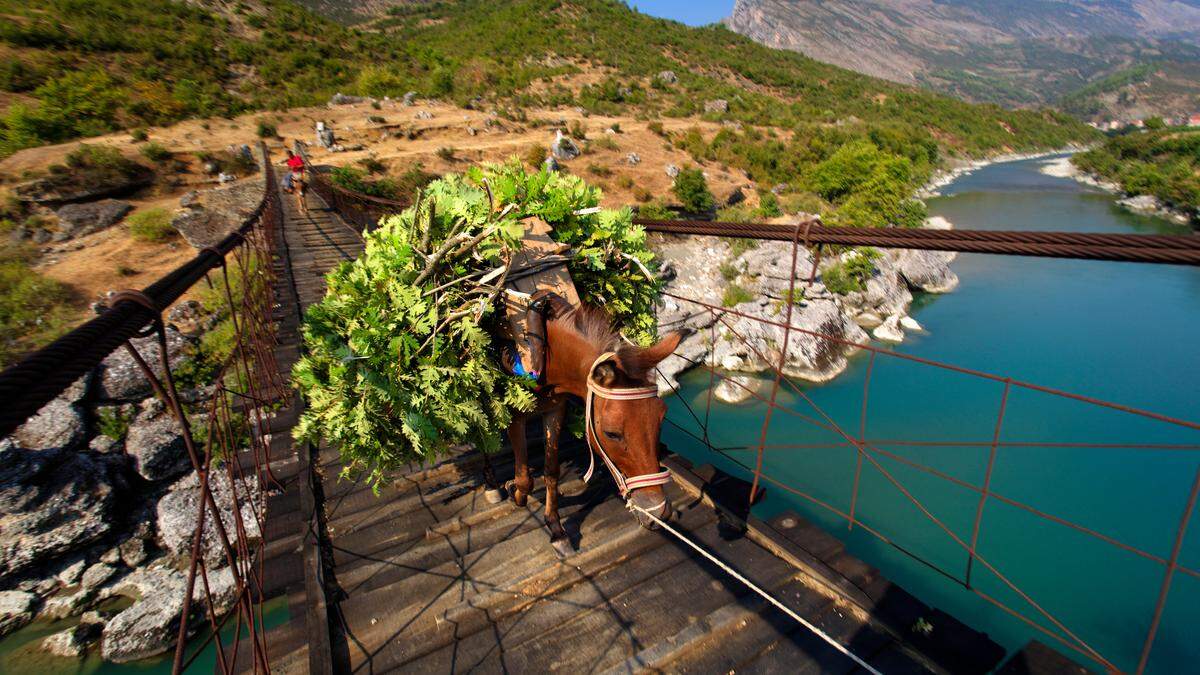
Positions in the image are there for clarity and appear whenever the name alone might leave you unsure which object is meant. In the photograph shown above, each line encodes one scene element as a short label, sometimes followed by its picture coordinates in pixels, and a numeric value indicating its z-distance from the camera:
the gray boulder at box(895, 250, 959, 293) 18.62
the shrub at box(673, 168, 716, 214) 22.70
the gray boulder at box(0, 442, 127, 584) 6.46
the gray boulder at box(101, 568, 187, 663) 5.60
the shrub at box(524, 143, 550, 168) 24.89
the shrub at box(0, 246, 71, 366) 9.95
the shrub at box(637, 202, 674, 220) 20.64
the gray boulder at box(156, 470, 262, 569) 6.38
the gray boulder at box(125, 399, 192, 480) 7.53
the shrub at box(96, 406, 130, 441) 7.84
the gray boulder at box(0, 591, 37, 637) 6.07
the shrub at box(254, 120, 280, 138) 23.67
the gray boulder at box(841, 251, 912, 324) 16.31
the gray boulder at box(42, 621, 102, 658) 5.73
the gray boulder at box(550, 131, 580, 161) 26.22
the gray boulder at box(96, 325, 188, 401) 8.20
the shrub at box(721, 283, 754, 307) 15.14
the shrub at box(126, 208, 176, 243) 13.80
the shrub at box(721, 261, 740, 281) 16.58
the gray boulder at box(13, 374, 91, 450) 7.20
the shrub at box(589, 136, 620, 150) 27.97
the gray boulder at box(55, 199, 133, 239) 14.26
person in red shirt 11.89
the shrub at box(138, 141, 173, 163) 17.86
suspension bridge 2.41
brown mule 2.51
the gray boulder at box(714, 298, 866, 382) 12.72
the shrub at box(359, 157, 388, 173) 21.73
